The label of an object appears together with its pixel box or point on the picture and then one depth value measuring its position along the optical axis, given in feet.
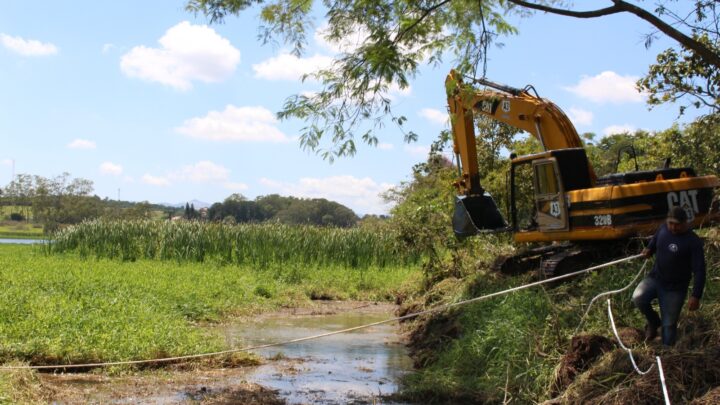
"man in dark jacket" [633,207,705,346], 20.99
